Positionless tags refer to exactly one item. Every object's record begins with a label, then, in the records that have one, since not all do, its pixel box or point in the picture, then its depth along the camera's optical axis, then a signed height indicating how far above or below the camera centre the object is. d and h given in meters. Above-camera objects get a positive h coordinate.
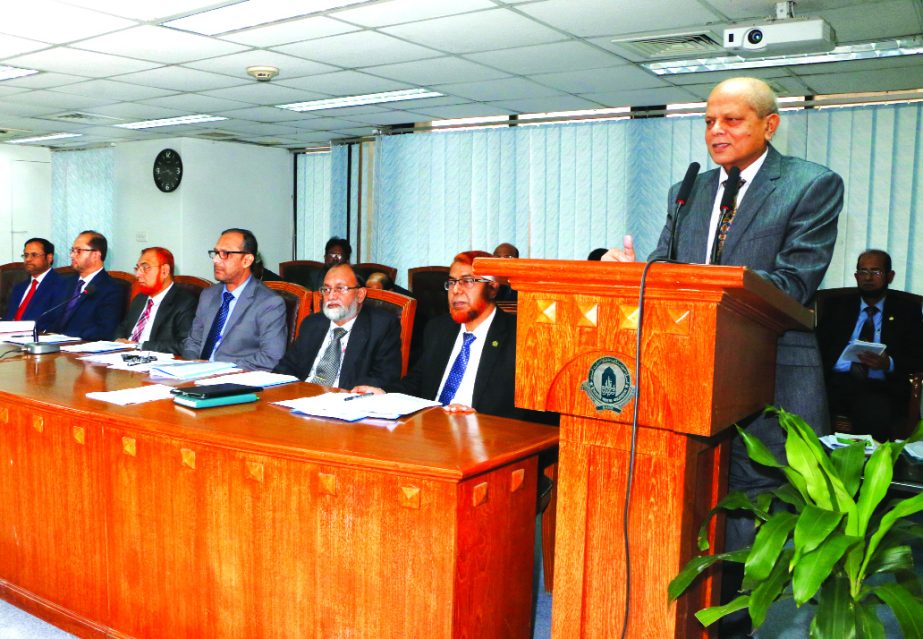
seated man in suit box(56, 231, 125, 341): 4.39 -0.29
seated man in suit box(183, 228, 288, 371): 3.54 -0.29
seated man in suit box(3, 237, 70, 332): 5.06 -0.27
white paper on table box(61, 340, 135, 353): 3.49 -0.45
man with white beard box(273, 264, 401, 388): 3.18 -0.36
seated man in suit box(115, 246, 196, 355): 4.05 -0.29
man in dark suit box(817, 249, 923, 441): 4.05 -0.45
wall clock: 8.52 +0.93
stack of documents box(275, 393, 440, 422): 2.12 -0.44
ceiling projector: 3.71 +1.15
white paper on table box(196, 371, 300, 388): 2.65 -0.45
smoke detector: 5.20 +1.27
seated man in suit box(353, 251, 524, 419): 2.68 -0.35
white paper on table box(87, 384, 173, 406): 2.30 -0.45
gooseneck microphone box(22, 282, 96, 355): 3.36 -0.44
